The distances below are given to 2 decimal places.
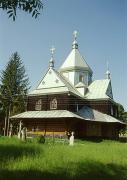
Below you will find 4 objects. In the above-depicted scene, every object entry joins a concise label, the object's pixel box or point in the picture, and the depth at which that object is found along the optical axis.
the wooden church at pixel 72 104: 21.66
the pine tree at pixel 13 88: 28.77
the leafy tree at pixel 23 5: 4.01
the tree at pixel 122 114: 39.63
